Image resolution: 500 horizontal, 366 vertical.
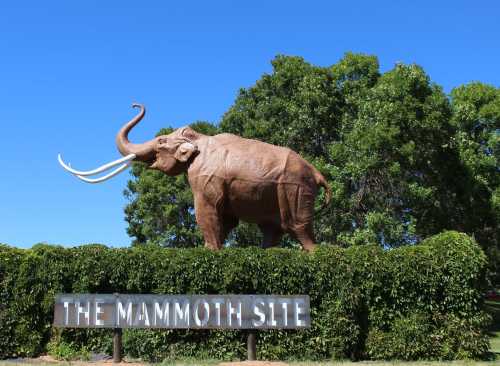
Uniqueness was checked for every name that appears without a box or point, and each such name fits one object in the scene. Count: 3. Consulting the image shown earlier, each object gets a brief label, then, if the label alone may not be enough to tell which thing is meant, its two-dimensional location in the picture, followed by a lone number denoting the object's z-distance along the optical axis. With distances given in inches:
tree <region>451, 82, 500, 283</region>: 893.2
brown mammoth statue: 469.4
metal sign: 382.0
